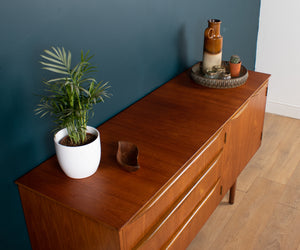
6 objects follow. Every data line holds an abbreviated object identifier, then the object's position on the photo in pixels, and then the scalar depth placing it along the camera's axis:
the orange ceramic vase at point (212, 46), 2.20
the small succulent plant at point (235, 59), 2.24
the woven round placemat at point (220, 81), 2.19
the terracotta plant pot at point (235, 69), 2.25
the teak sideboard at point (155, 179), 1.37
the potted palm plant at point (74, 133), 1.36
